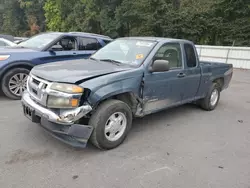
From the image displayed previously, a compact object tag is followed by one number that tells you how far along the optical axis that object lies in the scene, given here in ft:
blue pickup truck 9.73
